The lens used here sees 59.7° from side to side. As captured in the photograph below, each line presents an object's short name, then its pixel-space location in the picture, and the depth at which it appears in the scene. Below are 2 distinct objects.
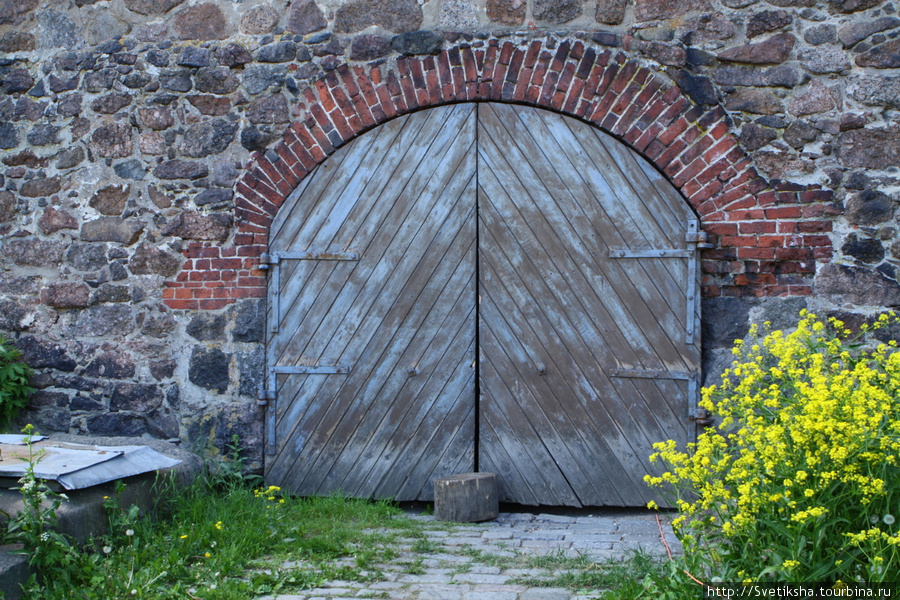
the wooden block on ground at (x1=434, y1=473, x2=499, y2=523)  4.55
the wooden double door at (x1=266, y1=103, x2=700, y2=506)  4.76
